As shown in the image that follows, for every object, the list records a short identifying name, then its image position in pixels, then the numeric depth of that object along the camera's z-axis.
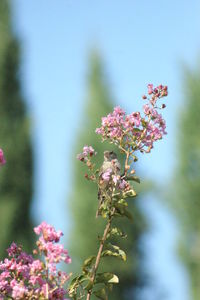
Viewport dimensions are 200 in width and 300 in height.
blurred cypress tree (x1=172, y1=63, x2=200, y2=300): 14.29
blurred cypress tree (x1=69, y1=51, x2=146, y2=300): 15.55
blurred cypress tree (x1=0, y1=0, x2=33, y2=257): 13.82
